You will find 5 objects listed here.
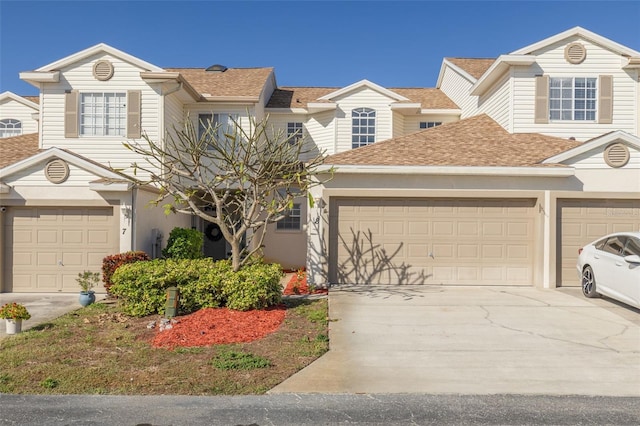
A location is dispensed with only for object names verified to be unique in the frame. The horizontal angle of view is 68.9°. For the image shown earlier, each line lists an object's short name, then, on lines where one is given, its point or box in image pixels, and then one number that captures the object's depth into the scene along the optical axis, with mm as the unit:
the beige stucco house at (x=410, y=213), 11984
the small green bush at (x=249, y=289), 9031
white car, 8852
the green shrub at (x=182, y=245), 13031
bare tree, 9758
